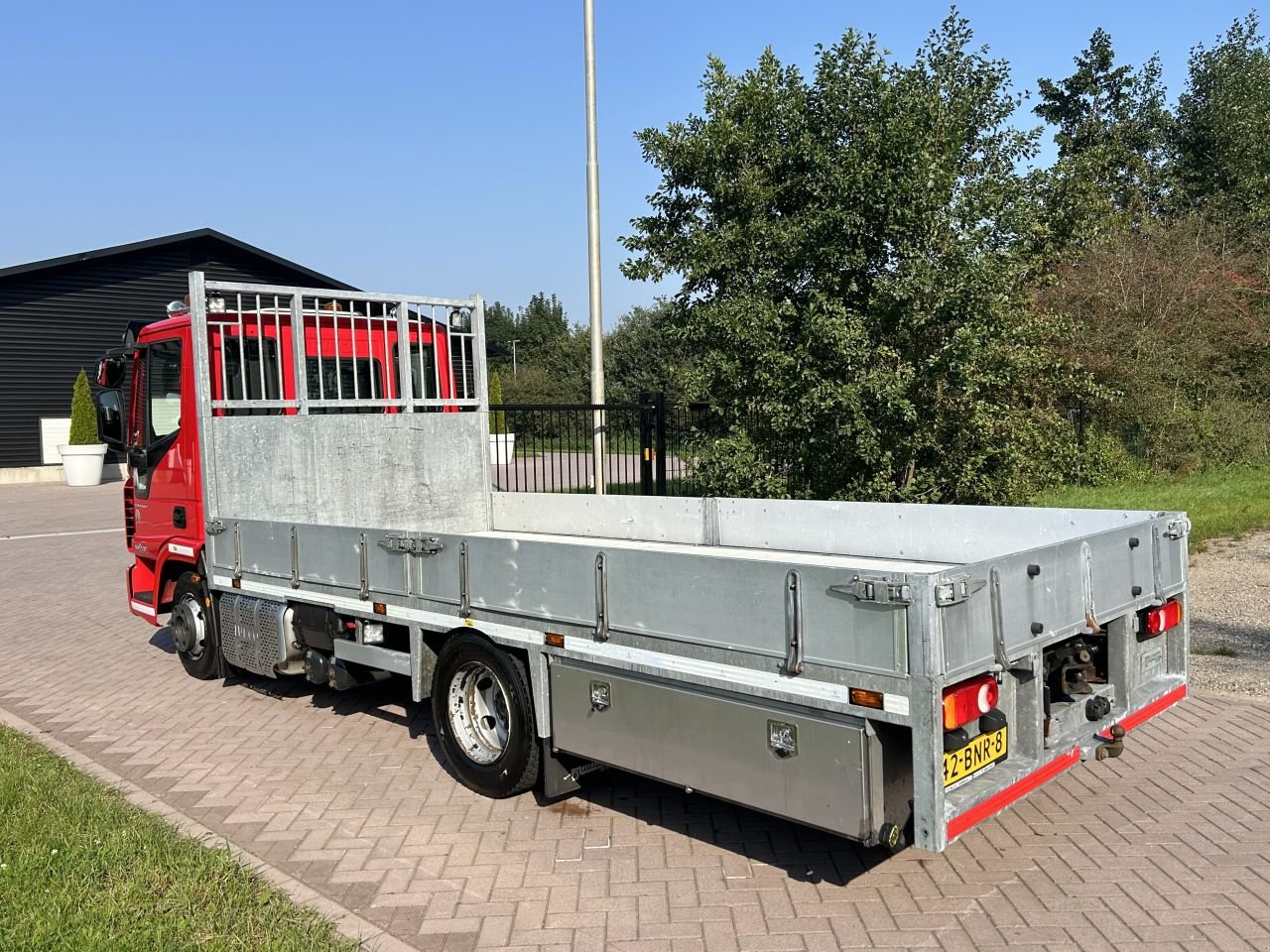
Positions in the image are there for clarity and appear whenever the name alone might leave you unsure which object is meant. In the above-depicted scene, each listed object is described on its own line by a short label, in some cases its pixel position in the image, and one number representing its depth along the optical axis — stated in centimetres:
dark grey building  3284
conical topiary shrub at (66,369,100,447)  2988
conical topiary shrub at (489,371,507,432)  1599
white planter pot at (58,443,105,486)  2984
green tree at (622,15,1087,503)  1008
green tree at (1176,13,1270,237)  2717
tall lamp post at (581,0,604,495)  1252
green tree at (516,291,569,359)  8219
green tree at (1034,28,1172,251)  2877
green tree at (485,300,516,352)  8644
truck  352
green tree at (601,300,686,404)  4647
